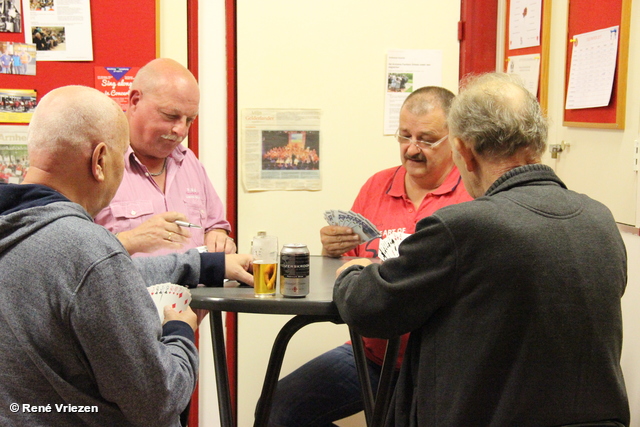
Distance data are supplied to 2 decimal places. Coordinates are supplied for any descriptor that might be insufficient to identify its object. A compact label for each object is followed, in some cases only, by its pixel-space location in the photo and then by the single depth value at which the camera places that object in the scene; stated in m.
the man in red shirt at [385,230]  2.36
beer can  1.69
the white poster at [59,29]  2.99
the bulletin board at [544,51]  2.89
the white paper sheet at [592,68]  2.36
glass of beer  1.74
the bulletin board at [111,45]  3.04
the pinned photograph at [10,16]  2.94
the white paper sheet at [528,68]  2.99
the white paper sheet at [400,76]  3.31
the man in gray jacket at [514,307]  1.36
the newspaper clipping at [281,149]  3.28
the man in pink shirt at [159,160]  2.38
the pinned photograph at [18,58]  2.97
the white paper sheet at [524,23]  2.98
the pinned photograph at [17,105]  2.99
